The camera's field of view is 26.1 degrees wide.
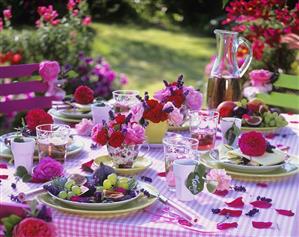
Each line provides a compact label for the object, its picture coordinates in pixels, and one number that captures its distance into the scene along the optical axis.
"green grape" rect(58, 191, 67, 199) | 1.82
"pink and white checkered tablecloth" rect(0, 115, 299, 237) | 1.71
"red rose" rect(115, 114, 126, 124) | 2.13
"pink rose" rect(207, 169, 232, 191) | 2.01
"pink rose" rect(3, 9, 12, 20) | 4.82
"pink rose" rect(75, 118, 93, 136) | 2.70
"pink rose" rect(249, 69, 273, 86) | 3.34
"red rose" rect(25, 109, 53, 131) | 2.40
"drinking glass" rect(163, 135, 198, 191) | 2.03
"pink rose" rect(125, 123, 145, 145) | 2.14
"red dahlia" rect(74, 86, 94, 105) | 3.00
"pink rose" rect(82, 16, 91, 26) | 5.43
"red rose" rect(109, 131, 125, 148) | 2.13
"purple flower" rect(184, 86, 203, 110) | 2.80
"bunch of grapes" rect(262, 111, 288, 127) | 2.87
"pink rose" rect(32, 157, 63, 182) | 2.06
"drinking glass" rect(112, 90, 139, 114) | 2.76
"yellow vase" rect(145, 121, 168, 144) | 2.53
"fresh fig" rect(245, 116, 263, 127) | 2.85
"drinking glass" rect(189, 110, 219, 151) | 2.46
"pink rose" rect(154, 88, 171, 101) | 2.65
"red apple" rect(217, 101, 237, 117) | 2.81
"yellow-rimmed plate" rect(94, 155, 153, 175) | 2.18
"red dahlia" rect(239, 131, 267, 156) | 2.17
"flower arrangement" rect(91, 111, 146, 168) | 2.13
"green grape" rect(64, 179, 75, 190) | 1.85
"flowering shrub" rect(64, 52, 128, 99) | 5.16
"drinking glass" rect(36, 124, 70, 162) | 2.19
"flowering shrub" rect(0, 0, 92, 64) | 5.44
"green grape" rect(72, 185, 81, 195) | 1.82
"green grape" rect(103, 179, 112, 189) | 1.87
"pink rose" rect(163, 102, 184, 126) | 2.47
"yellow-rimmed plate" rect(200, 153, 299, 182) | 2.14
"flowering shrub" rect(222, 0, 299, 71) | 4.41
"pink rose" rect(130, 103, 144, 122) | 2.37
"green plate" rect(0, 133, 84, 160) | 2.32
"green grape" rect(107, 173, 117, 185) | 1.87
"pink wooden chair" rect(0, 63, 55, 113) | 3.38
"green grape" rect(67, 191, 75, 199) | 1.81
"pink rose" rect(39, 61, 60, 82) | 3.13
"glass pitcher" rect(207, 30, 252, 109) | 2.91
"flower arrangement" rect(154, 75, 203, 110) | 2.65
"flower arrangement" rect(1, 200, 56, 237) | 1.62
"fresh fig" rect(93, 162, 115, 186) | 1.92
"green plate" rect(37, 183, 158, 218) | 1.77
